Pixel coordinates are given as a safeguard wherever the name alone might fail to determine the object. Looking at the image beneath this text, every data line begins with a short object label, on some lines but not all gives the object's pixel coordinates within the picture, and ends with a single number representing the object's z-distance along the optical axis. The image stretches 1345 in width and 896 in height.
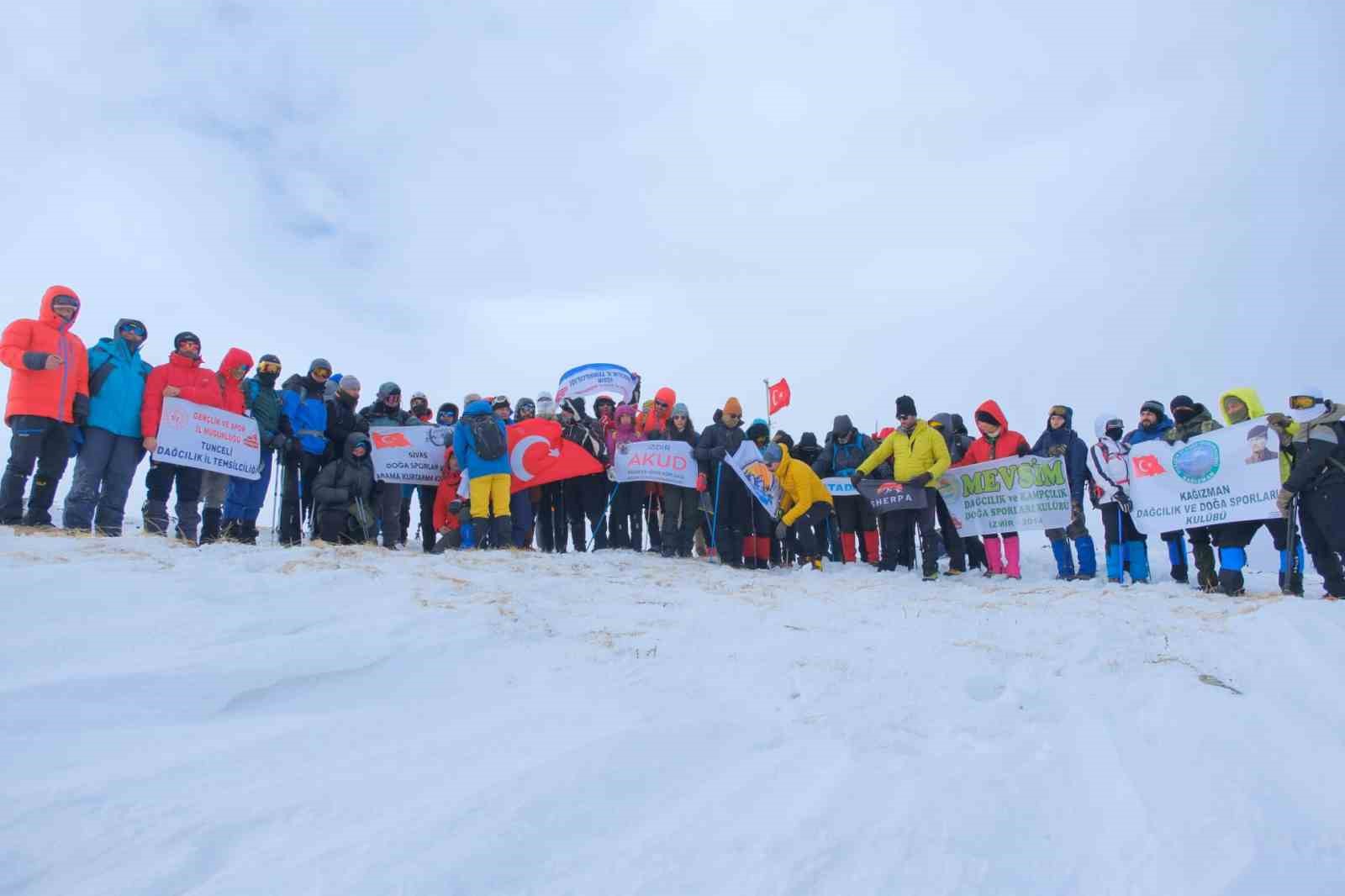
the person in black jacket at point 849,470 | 11.39
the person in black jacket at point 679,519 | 10.73
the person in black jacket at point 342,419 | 9.57
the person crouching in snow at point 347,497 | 9.06
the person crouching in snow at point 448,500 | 10.23
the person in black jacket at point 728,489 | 10.52
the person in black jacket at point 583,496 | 11.09
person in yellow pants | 9.31
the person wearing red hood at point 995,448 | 10.21
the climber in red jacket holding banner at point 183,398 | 8.02
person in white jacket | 9.38
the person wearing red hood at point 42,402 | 6.99
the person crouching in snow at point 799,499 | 10.39
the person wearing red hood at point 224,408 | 8.30
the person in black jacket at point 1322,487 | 7.40
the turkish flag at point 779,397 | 15.39
